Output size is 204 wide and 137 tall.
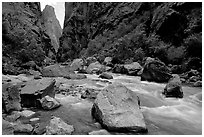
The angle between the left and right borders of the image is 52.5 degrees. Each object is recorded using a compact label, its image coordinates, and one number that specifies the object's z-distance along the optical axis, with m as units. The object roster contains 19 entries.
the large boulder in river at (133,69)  17.66
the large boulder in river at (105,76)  15.29
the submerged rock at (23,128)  4.92
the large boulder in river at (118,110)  5.10
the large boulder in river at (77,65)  24.46
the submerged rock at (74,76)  14.81
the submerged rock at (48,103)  6.72
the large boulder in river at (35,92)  6.89
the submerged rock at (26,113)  6.09
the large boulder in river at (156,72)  13.57
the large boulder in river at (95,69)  19.61
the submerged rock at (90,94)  8.32
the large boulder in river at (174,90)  9.20
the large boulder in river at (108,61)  24.45
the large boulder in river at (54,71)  16.27
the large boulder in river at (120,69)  18.75
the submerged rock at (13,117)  5.73
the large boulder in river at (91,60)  27.58
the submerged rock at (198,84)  12.16
